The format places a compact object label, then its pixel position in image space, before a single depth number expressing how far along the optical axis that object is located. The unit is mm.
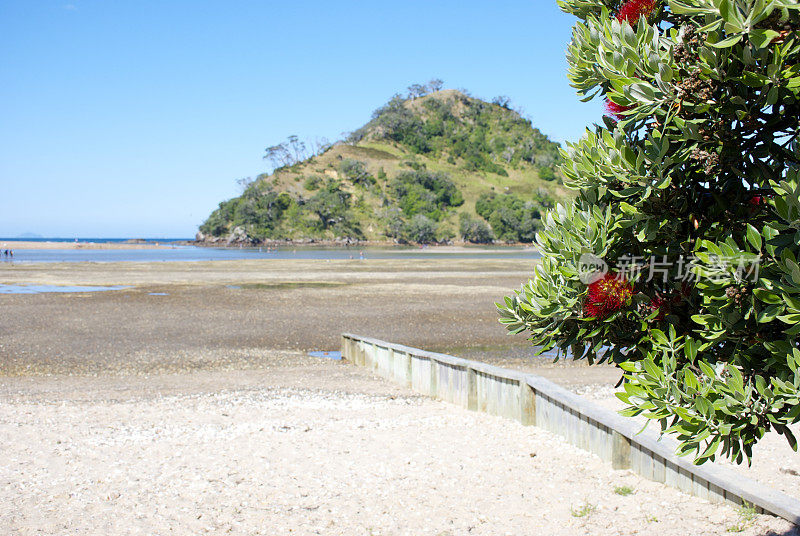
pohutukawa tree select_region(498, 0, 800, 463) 2510
